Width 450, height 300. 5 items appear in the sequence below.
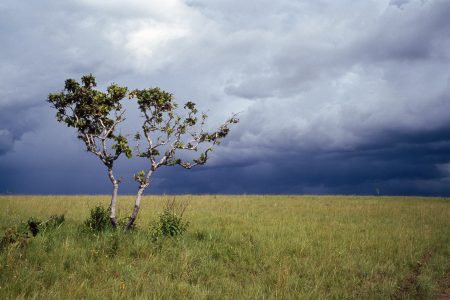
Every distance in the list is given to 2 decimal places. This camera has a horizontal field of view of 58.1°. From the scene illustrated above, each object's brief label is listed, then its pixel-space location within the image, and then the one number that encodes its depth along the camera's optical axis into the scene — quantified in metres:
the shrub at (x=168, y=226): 13.56
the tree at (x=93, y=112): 14.49
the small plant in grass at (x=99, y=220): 14.16
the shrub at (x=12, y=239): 10.71
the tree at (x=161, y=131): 14.77
